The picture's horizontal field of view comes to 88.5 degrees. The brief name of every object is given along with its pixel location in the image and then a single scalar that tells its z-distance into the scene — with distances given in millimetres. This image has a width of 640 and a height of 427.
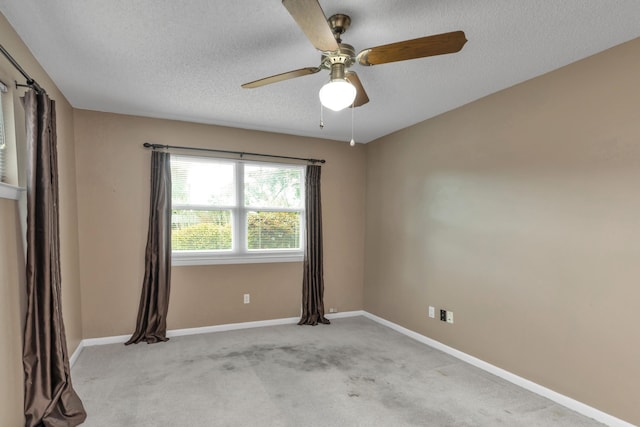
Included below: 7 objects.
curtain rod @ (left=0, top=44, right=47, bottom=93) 1728
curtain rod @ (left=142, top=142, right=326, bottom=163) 3661
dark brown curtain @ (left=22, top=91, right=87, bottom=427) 1974
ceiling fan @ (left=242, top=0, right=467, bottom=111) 1384
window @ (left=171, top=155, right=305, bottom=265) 3900
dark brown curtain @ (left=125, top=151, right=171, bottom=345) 3576
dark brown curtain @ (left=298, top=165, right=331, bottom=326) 4352
